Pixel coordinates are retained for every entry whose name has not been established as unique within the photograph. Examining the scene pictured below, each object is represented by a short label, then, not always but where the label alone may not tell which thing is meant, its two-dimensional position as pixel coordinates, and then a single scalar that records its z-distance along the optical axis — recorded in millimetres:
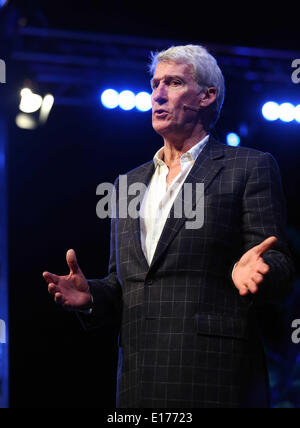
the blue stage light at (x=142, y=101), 9828
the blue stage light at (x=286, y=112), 10047
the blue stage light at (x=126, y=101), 9844
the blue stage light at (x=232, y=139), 10234
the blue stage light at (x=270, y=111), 10116
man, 3654
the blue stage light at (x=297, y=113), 10031
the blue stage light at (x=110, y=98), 9902
